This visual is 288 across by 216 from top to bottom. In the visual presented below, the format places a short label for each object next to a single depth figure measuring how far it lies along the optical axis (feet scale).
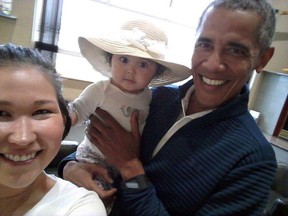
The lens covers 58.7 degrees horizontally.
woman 2.02
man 2.74
